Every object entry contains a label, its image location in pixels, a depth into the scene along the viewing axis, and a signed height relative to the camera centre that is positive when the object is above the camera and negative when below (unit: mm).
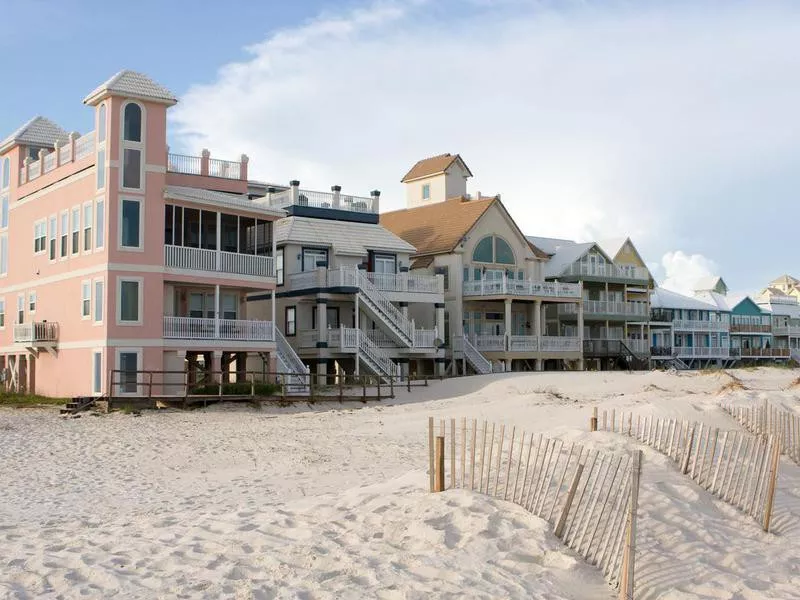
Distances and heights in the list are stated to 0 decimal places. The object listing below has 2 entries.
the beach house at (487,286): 46875 +3177
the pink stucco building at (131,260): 31250 +3157
